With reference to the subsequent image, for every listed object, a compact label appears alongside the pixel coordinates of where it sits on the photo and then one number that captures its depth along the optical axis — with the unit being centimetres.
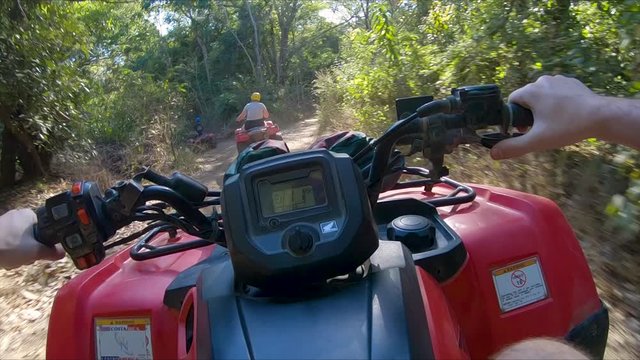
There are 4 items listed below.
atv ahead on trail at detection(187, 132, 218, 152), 1678
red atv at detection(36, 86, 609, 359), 100
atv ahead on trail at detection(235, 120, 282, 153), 1002
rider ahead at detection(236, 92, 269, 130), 1116
